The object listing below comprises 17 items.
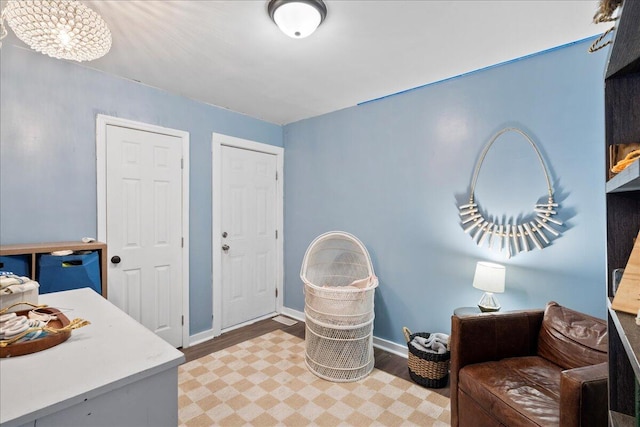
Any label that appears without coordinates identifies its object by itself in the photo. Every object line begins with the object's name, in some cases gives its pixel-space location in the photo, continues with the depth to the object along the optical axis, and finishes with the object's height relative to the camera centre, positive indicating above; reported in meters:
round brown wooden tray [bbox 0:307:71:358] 0.86 -0.38
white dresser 0.69 -0.42
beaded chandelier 1.25 +0.82
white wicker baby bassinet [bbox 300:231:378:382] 2.32 -0.89
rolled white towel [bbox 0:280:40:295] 1.05 -0.26
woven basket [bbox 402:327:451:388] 2.19 -1.11
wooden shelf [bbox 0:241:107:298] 1.80 -0.21
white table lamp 2.00 -0.44
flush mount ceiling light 1.48 +1.01
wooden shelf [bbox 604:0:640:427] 0.77 +0.04
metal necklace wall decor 1.99 -0.08
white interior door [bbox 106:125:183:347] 2.42 -0.09
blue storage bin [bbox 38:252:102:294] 1.85 -0.36
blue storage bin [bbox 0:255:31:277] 1.75 -0.28
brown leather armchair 1.11 -0.75
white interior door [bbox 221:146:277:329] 3.18 -0.21
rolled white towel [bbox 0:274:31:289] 1.06 -0.23
